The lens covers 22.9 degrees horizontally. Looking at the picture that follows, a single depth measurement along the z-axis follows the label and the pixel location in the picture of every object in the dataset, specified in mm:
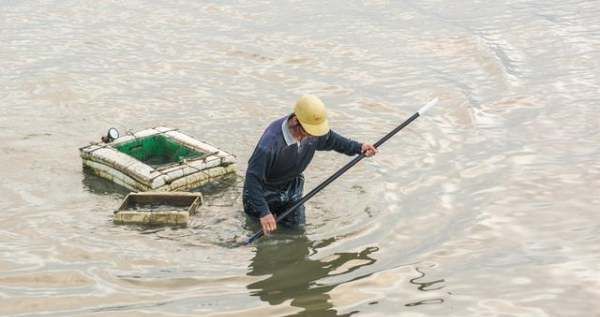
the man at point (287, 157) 15108
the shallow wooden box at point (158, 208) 17675
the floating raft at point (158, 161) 19466
